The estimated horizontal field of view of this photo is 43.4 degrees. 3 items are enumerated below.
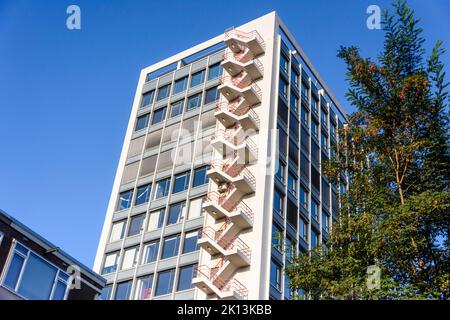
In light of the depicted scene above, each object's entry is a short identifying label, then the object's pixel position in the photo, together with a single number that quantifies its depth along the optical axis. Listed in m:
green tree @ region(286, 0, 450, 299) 20.98
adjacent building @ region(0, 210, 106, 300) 25.58
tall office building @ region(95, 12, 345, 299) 44.44
